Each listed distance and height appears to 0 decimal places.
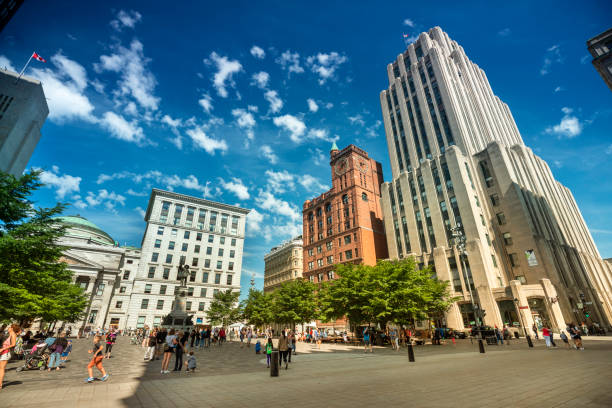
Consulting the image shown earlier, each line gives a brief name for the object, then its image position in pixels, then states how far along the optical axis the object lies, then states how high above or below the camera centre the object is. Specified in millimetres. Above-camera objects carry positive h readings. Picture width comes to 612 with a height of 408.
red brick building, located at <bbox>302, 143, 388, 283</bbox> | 59375 +23031
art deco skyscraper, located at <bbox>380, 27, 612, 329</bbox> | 41156 +19960
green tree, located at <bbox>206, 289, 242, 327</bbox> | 52562 +2770
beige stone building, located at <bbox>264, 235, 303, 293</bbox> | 87250 +19438
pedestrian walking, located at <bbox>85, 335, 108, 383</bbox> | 9641 -984
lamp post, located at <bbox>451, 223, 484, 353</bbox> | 26031 +7736
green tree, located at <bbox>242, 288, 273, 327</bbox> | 43572 +2748
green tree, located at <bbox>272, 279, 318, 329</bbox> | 39344 +2912
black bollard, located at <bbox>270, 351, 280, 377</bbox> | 11250 -1566
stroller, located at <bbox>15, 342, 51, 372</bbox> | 12814 -1299
